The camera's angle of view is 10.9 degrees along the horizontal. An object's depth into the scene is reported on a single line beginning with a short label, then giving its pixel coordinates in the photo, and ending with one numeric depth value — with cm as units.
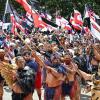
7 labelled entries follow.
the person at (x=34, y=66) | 1245
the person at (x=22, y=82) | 1088
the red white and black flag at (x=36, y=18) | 1705
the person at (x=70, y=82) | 1247
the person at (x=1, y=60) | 1188
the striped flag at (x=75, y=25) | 2561
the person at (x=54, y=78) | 1181
